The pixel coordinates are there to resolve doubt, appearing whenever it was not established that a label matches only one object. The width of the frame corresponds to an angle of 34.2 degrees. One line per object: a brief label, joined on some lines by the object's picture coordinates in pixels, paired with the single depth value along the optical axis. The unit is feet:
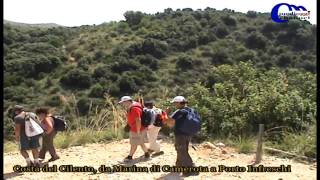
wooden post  28.81
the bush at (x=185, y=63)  111.04
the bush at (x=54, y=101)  86.17
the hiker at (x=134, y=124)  27.86
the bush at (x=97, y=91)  94.14
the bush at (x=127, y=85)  95.96
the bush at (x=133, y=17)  148.66
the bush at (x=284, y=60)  106.11
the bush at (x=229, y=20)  137.49
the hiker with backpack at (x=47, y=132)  28.27
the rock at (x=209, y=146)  32.58
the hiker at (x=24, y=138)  26.63
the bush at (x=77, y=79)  103.54
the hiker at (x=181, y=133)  25.27
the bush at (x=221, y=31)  131.08
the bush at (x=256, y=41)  120.47
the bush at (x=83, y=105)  78.47
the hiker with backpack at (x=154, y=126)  28.81
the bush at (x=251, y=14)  146.10
